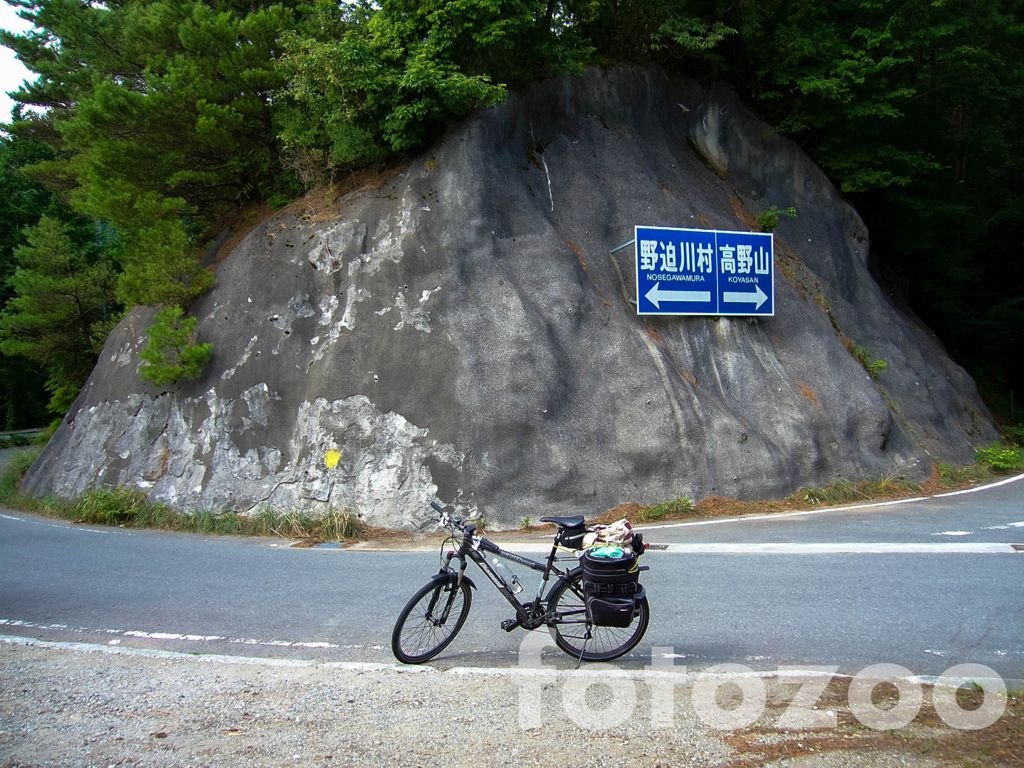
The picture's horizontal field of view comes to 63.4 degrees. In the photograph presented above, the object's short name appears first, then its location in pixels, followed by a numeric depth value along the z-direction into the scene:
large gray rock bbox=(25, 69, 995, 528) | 14.00
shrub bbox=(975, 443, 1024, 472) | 18.95
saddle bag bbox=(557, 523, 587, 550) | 5.68
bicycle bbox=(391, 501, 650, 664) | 5.85
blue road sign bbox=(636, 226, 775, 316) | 16.69
